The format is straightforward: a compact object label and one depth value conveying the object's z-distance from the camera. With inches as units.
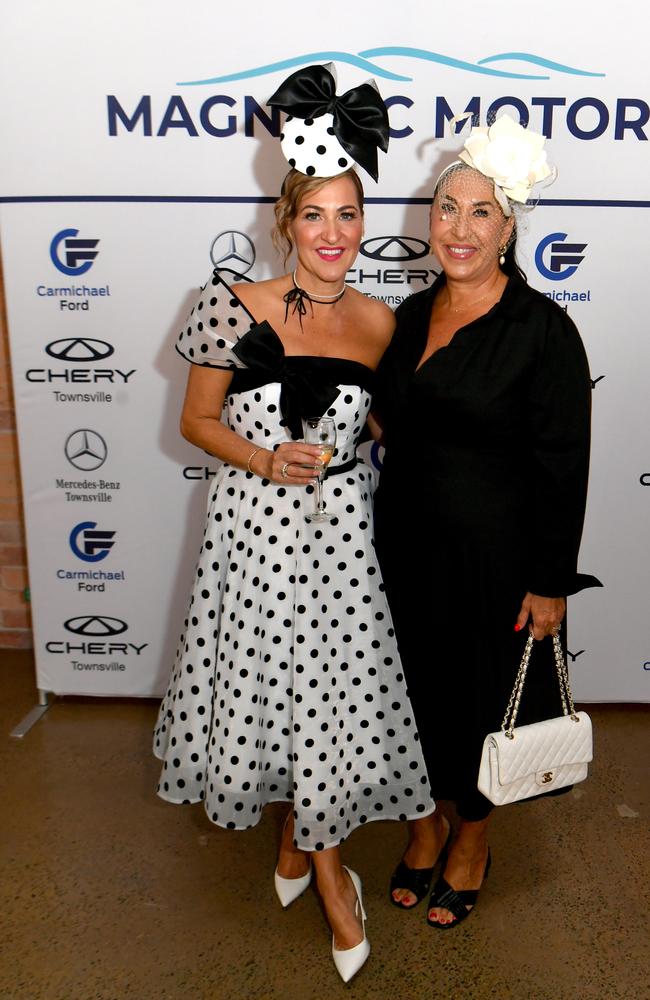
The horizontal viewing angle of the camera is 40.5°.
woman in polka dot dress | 83.7
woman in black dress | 79.7
